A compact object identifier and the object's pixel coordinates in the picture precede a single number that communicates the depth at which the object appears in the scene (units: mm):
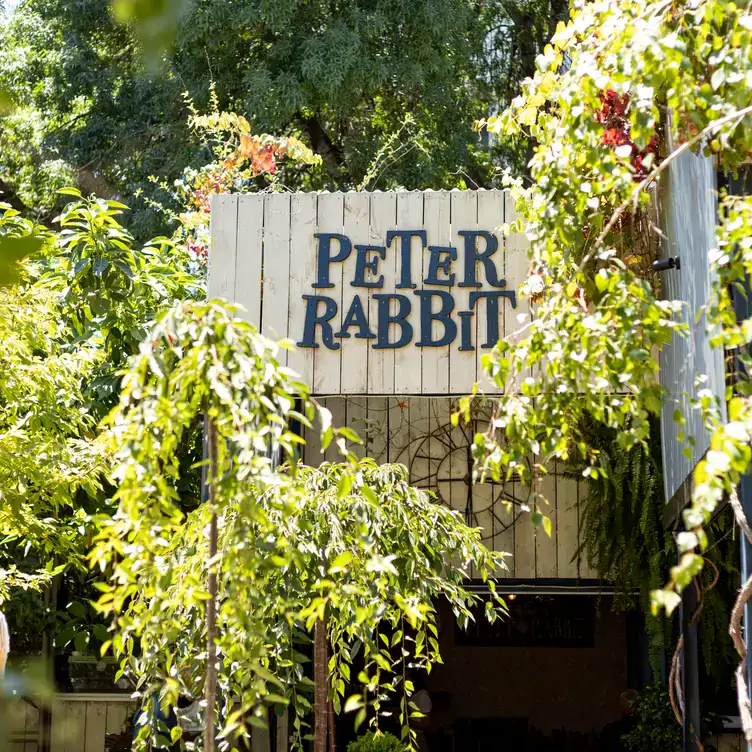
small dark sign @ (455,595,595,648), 12305
